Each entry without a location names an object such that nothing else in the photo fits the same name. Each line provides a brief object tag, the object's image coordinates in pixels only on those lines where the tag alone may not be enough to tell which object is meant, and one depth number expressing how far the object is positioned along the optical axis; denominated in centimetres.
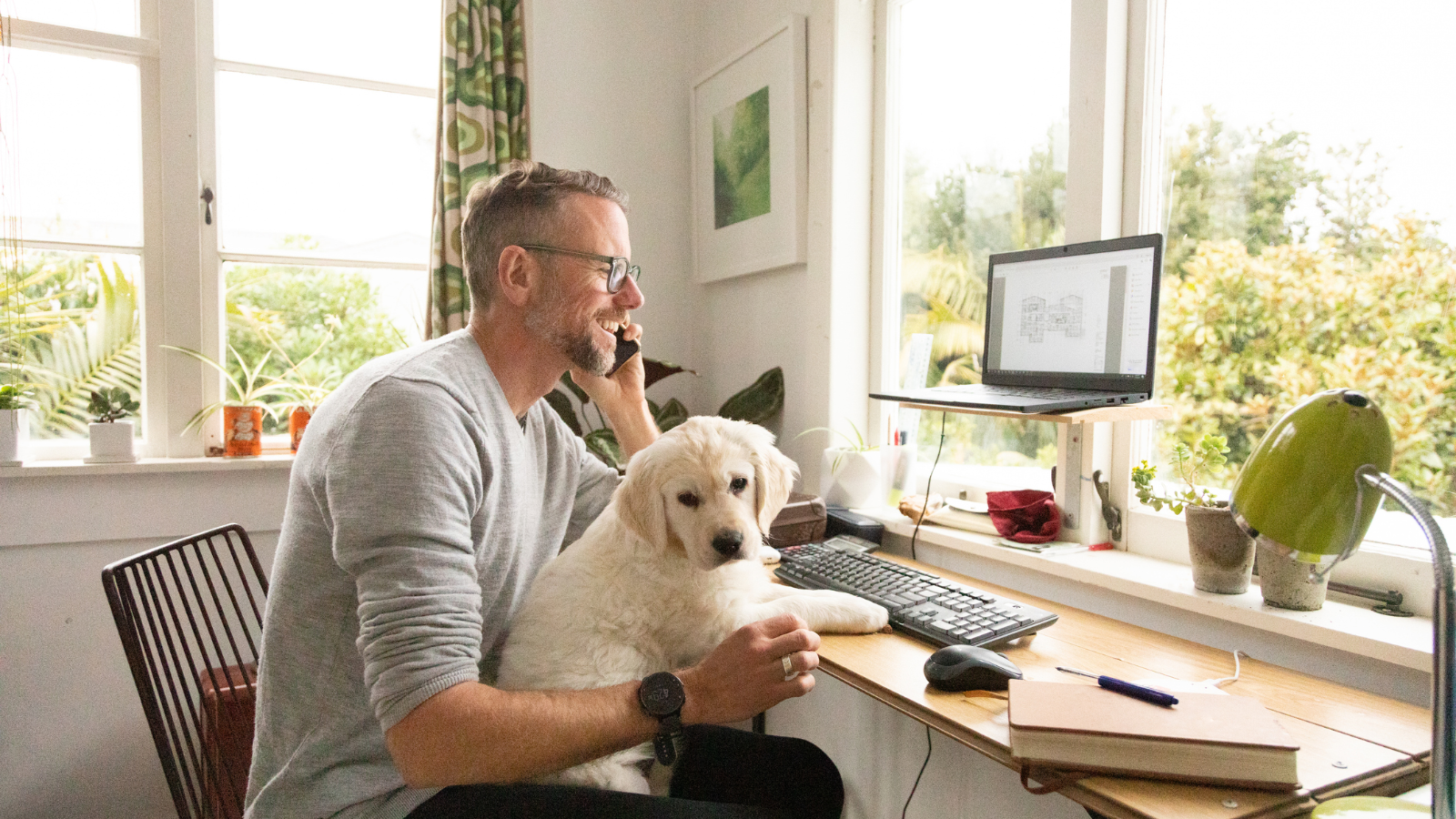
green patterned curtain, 272
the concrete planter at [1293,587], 130
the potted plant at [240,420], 259
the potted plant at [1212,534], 138
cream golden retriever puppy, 128
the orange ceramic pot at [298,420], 266
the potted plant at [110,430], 240
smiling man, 100
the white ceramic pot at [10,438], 229
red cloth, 183
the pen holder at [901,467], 234
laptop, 155
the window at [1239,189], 134
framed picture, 254
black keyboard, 132
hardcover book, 85
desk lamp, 78
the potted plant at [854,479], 227
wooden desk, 85
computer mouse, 112
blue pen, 97
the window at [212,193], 250
